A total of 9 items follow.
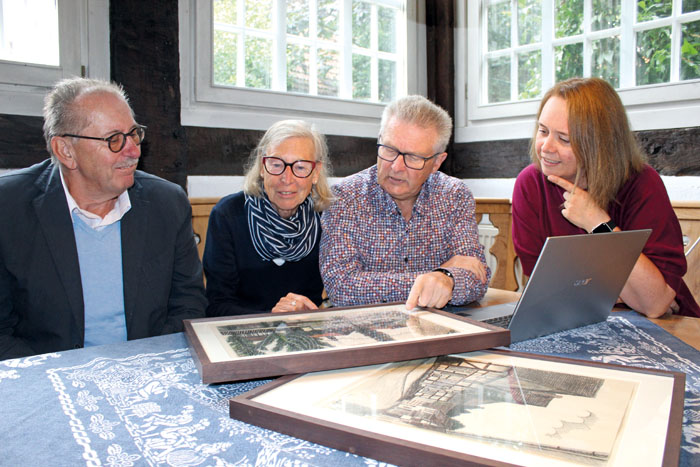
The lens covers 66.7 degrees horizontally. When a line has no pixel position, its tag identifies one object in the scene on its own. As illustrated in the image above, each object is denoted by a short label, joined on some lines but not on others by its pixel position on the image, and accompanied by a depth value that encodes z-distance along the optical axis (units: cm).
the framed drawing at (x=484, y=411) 58
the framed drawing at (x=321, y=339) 78
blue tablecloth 63
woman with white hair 178
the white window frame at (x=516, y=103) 286
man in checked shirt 170
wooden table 120
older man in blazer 150
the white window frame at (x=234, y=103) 285
